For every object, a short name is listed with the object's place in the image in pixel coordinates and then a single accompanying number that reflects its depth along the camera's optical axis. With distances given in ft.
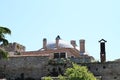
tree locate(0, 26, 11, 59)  129.14
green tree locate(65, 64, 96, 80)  144.15
